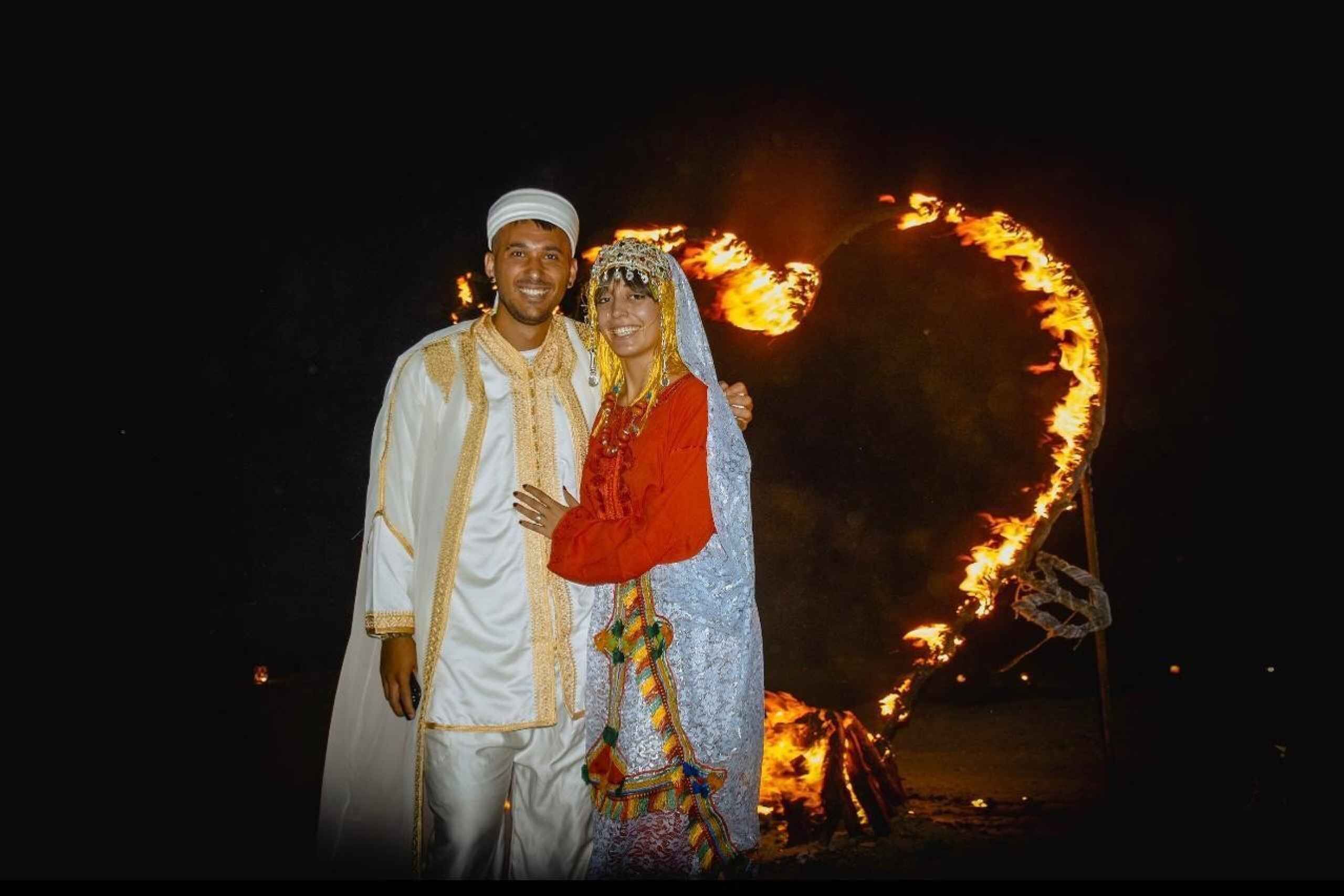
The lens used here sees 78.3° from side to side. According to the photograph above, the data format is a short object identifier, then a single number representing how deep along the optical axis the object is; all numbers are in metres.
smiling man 2.53
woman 2.27
